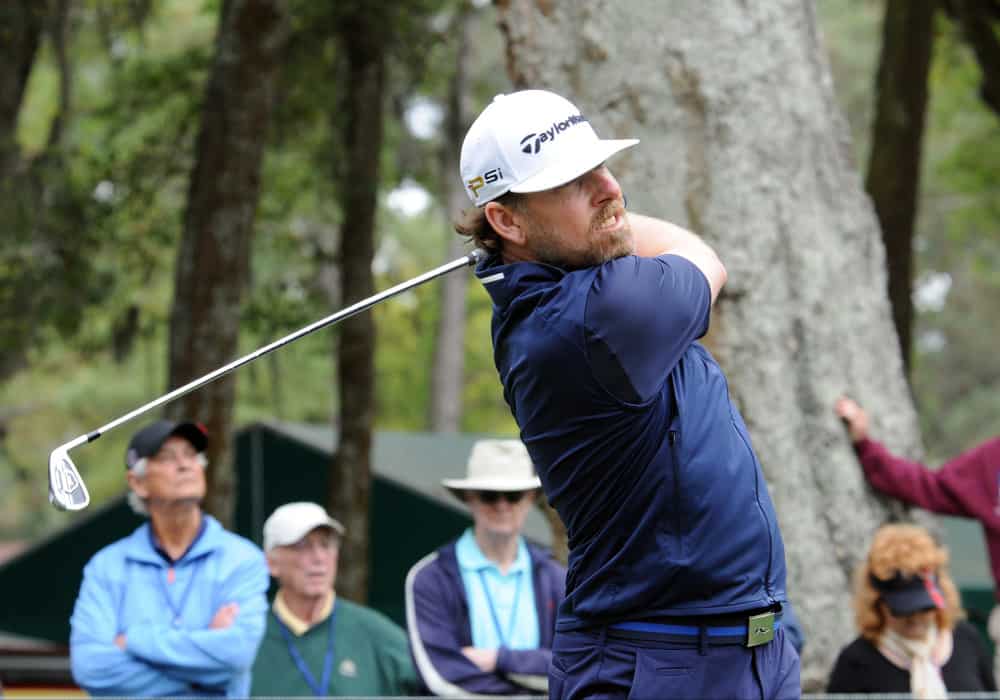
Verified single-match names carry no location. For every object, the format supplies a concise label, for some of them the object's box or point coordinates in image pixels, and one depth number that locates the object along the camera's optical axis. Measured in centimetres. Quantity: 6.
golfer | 609
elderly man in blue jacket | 1051
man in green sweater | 1210
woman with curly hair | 1068
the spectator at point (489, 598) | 1102
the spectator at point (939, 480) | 1184
